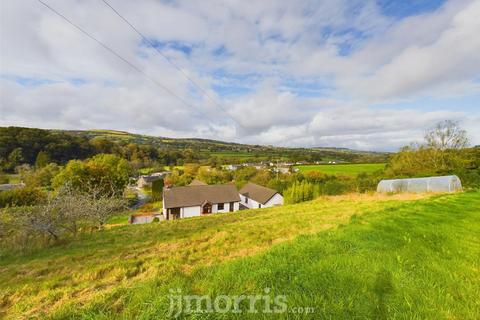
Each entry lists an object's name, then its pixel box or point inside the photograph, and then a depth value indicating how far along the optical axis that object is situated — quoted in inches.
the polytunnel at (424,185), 853.8
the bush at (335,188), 1132.5
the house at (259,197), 1652.3
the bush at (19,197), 1430.6
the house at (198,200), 1439.5
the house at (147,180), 2898.6
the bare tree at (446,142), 1267.2
